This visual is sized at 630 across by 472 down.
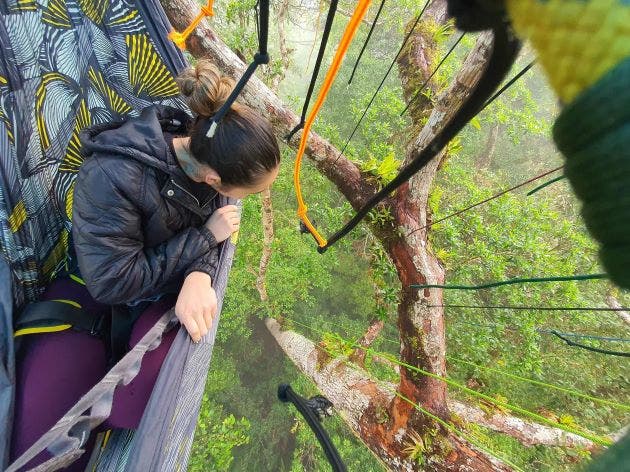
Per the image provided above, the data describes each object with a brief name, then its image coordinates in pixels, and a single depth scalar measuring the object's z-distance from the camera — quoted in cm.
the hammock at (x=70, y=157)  64
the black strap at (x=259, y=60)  53
